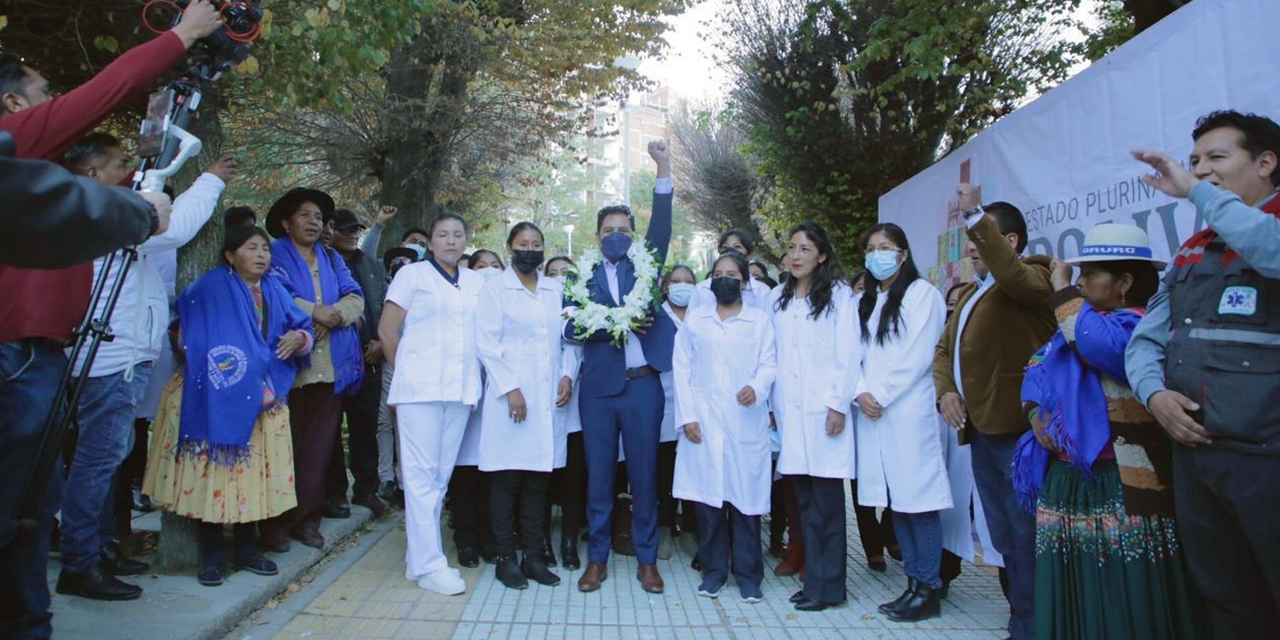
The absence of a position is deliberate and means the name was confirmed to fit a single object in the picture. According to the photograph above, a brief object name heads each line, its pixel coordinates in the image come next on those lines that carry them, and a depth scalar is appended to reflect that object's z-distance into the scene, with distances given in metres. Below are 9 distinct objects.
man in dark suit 5.45
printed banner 3.97
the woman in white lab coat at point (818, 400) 5.02
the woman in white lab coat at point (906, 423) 4.89
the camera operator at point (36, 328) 3.00
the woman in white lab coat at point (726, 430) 5.19
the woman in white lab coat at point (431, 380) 5.27
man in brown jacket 4.23
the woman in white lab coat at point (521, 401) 5.49
